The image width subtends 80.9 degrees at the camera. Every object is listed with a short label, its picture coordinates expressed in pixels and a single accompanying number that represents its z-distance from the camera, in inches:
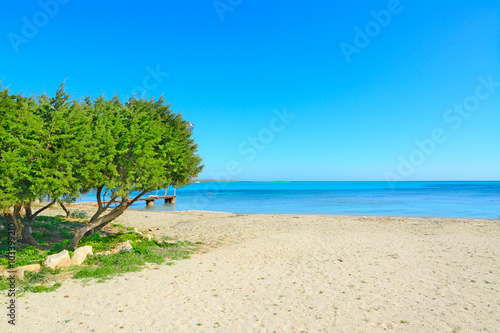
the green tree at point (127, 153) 511.8
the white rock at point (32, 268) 412.8
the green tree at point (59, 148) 445.7
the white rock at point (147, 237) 691.2
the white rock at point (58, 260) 442.3
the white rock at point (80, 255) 476.7
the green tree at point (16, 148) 423.8
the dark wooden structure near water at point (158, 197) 2236.5
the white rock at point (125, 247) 555.8
